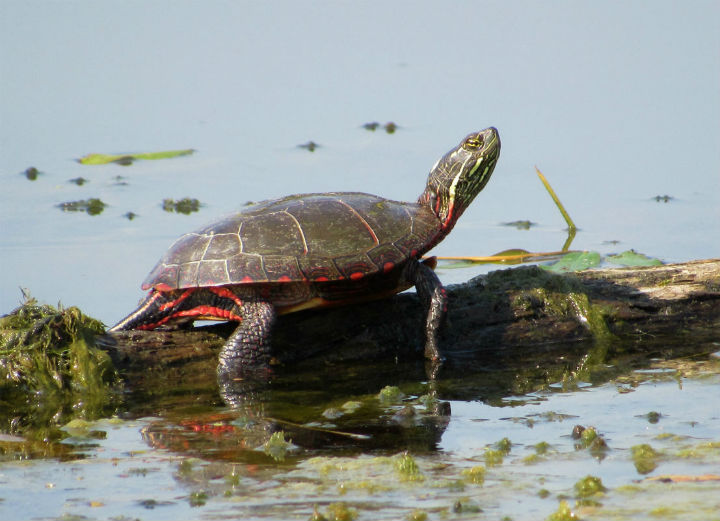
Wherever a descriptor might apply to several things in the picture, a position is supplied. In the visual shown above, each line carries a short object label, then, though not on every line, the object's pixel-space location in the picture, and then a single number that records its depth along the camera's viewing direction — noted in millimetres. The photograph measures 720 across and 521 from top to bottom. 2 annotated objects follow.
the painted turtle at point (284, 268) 12609
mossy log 13469
